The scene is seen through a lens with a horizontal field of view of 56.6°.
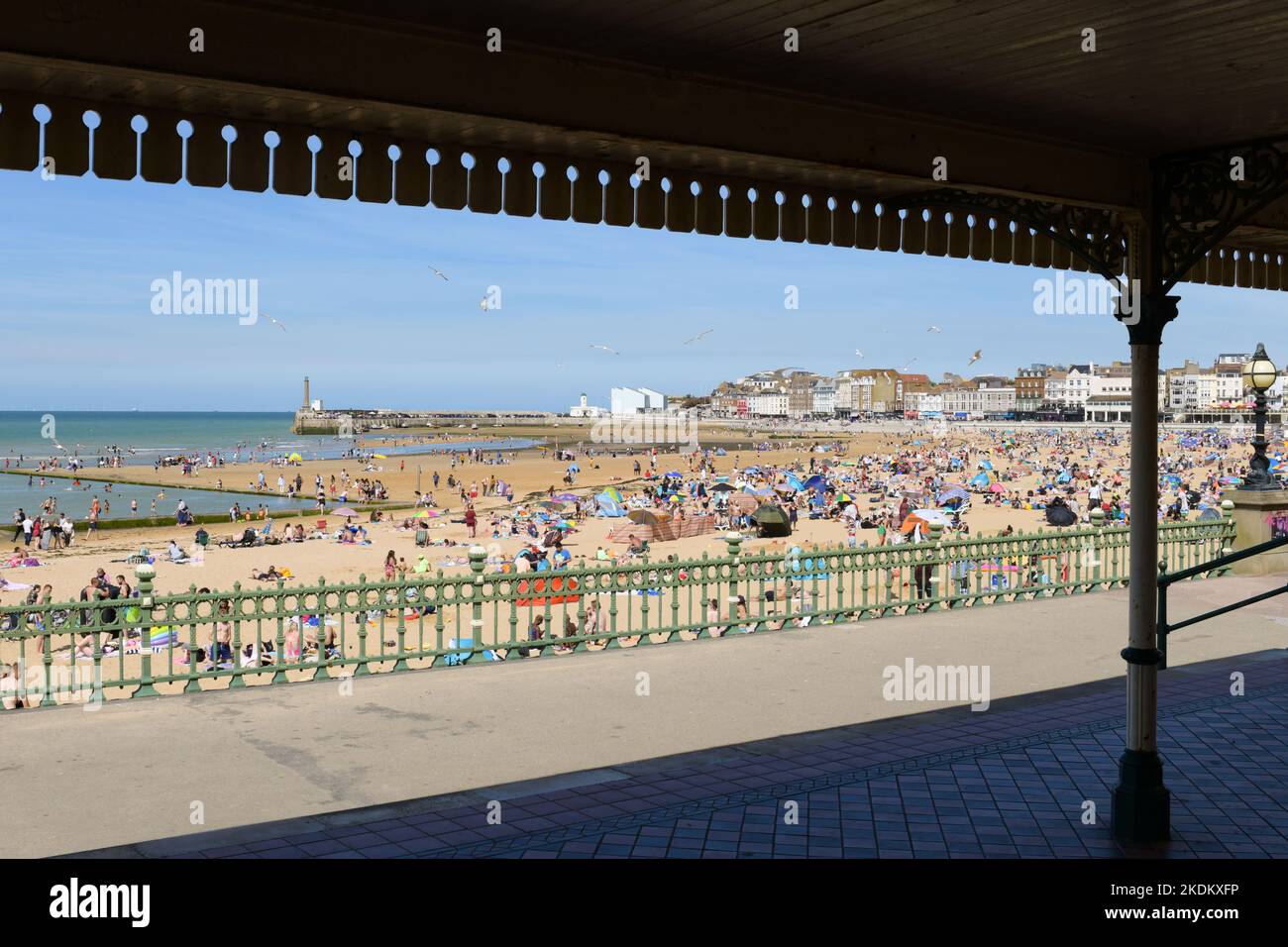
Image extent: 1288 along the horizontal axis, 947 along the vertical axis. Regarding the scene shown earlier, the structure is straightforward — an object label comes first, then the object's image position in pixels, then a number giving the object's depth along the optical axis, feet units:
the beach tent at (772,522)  105.09
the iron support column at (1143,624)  20.17
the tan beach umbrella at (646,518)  108.06
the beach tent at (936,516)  92.27
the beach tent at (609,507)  122.42
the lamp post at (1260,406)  55.62
